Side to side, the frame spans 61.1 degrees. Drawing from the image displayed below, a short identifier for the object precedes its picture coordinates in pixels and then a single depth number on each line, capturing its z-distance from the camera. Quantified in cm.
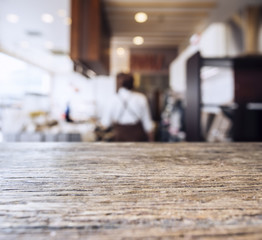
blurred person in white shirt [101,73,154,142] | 224
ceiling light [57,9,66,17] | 425
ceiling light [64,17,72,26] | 477
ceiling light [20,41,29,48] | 686
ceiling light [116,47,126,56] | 609
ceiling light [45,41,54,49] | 682
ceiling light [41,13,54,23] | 449
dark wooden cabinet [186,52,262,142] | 192
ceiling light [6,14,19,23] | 457
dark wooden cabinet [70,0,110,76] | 278
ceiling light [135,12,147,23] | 384
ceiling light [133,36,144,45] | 519
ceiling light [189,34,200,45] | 473
